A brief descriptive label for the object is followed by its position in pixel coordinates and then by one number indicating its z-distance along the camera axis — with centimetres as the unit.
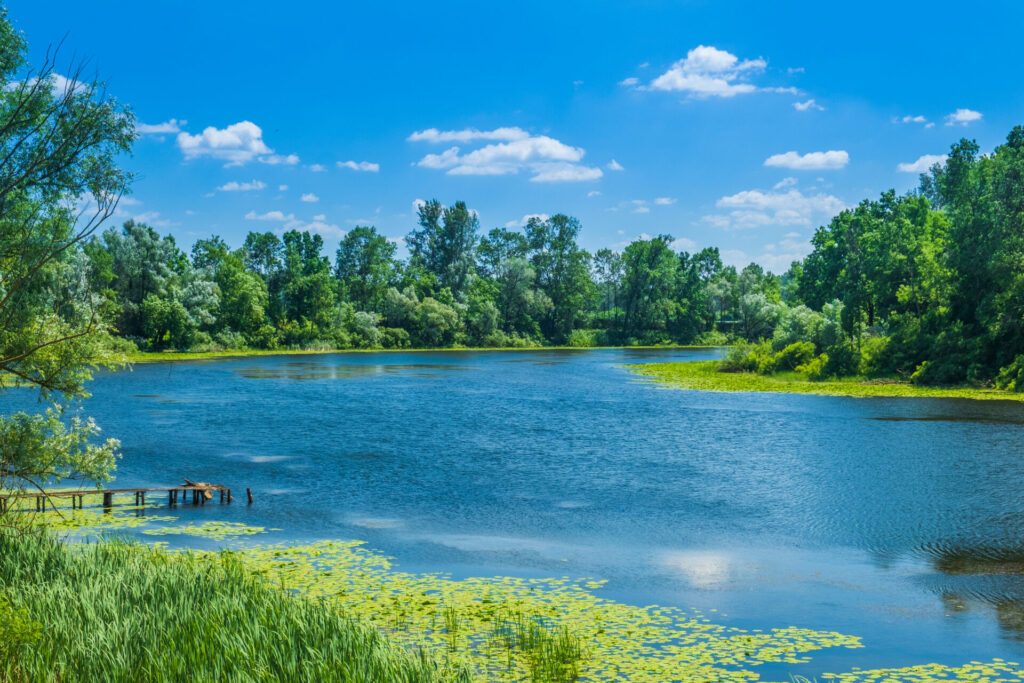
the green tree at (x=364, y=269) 15112
